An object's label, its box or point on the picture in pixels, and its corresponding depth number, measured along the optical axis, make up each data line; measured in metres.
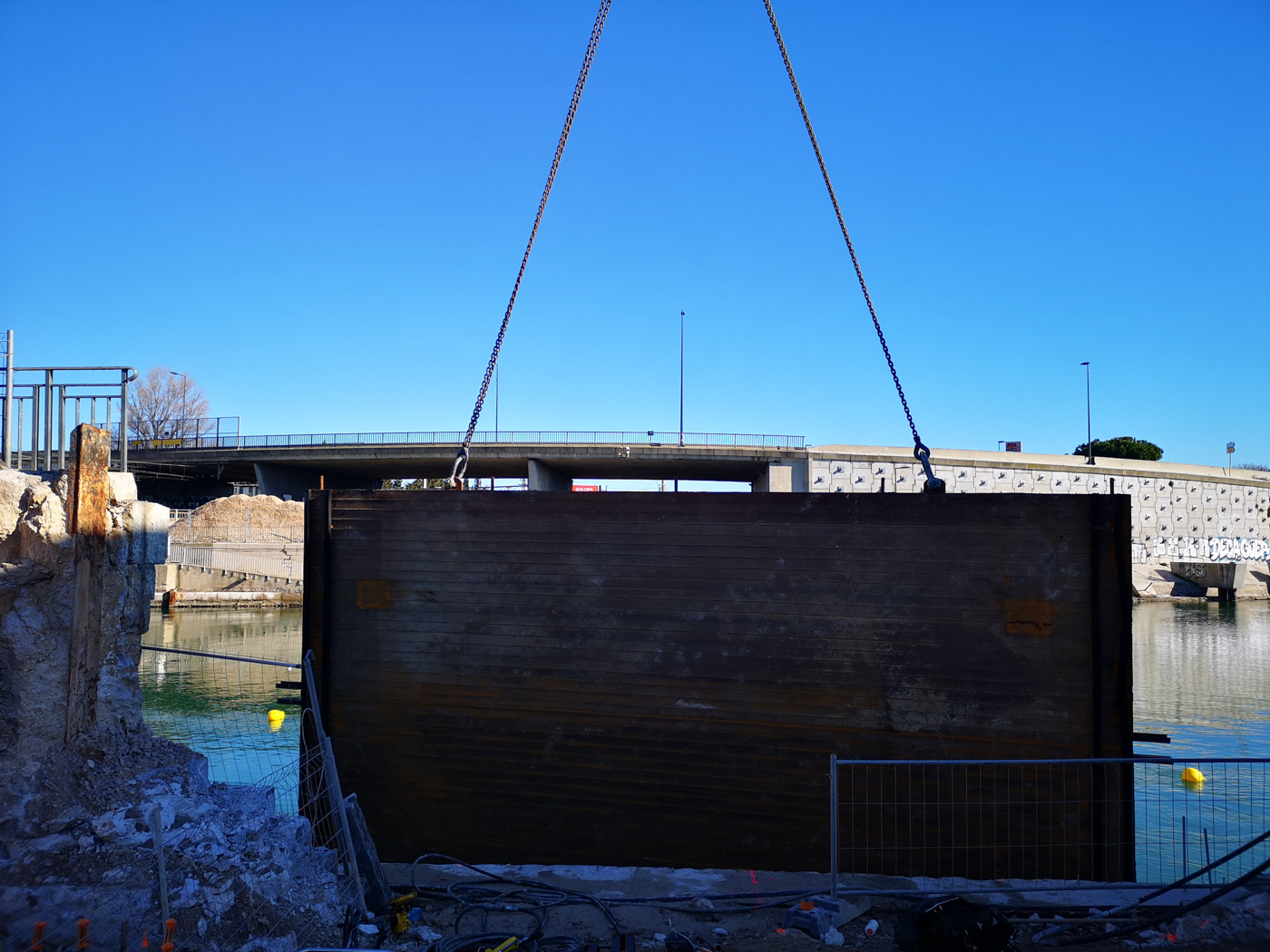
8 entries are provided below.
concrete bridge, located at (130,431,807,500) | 50.31
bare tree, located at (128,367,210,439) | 63.56
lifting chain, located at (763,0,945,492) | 7.53
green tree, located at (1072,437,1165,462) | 77.06
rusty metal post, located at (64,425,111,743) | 5.09
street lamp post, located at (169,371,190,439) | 68.19
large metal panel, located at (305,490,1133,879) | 6.60
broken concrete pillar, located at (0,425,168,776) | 4.93
